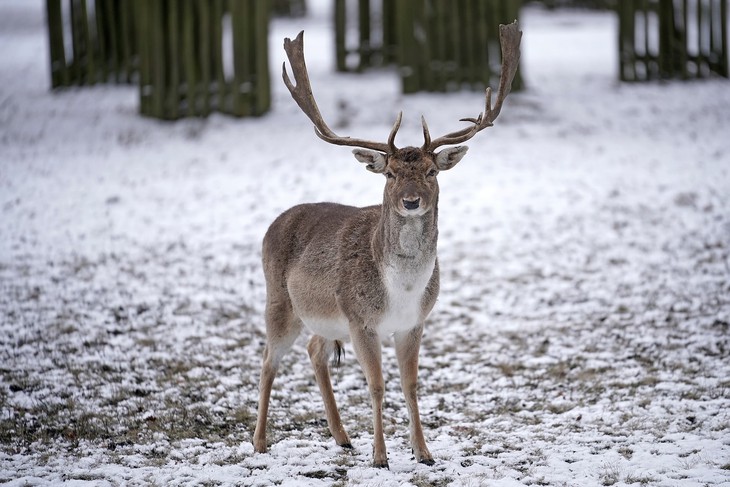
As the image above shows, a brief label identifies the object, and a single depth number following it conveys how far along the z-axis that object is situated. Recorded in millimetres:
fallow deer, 11672
